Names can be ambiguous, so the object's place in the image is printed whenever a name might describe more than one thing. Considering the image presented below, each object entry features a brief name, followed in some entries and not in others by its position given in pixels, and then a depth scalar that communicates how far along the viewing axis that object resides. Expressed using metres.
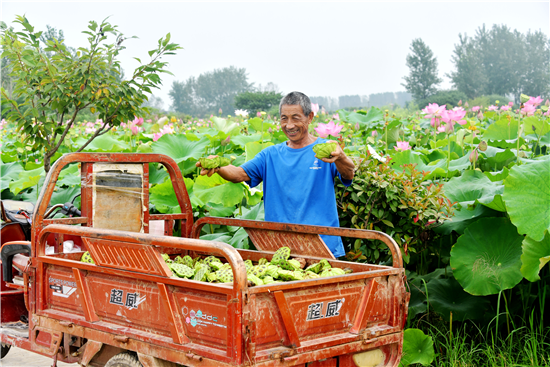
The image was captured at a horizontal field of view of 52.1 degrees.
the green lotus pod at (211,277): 2.89
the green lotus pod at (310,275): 3.01
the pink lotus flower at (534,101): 5.83
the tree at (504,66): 72.56
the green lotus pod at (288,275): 2.96
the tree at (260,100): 45.96
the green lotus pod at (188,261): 3.50
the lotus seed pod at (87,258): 3.57
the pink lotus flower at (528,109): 5.81
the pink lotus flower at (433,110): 5.45
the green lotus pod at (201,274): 2.88
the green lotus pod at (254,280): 2.68
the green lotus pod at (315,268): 3.27
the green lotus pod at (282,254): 3.53
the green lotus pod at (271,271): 2.94
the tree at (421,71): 75.12
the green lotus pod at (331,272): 3.09
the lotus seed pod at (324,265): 3.32
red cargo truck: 2.52
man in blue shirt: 3.78
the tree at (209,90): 80.81
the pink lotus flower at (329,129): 5.03
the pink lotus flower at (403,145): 5.01
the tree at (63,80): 4.80
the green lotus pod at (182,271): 2.95
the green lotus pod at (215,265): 3.29
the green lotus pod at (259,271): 2.92
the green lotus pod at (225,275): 2.89
